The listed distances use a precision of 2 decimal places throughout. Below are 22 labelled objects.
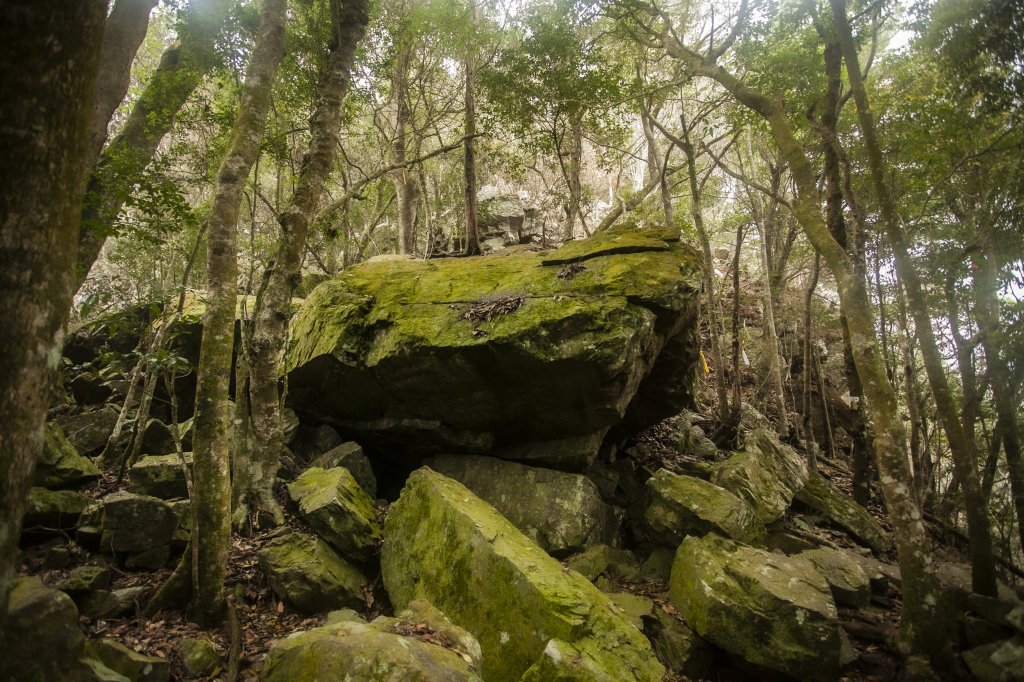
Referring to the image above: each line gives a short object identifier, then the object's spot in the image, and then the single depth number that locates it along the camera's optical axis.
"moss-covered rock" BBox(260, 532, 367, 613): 5.83
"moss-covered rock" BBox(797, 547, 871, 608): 7.01
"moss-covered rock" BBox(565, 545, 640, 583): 6.98
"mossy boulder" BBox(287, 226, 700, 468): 7.39
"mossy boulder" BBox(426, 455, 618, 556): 7.41
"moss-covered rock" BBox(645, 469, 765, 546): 7.34
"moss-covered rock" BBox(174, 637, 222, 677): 4.62
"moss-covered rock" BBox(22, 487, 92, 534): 5.83
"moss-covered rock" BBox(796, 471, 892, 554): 9.04
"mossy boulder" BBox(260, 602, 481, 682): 3.34
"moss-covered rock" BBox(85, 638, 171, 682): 4.21
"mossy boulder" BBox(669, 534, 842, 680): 5.53
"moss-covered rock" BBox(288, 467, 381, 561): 6.43
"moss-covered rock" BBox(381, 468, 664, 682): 4.66
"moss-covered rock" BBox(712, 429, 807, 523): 8.64
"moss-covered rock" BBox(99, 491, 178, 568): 5.80
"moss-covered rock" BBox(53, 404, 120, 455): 8.51
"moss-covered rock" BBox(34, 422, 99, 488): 6.37
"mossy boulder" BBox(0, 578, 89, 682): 3.40
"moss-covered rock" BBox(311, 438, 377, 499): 8.30
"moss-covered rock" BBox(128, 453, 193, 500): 6.91
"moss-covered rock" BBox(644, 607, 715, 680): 5.91
